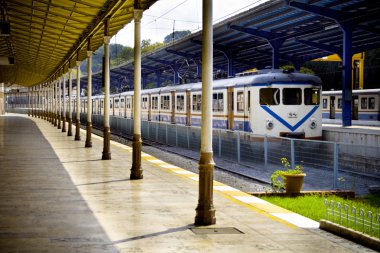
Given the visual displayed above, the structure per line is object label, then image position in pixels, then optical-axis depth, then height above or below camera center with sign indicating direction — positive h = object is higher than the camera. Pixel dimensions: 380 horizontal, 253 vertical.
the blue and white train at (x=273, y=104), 23.50 +0.05
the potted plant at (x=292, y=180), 13.22 -1.66
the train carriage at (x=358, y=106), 42.75 -0.06
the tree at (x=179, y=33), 159.10 +19.76
